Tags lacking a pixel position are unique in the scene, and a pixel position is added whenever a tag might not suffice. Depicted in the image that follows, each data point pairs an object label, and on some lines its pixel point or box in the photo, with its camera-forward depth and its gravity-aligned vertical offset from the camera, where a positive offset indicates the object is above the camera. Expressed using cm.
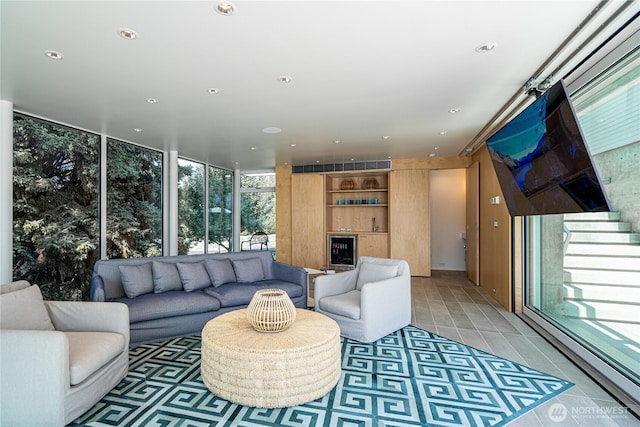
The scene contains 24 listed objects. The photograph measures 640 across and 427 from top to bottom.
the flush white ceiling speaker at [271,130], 457 +125
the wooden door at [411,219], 695 -4
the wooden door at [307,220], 756 -6
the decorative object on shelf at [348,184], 785 +80
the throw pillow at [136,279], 346 -67
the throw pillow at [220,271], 406 -67
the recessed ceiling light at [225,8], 188 +123
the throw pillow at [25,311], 217 -64
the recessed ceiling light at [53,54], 245 +125
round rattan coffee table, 217 -102
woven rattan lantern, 246 -73
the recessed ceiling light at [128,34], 216 +124
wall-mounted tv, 215 +45
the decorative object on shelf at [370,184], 767 +79
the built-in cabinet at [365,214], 699 +8
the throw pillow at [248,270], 427 -69
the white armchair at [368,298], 334 -90
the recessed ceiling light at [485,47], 234 +123
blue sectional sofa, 331 -82
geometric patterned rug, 207 -128
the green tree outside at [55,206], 387 +15
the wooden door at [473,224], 607 -13
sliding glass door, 233 -24
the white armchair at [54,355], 190 -87
